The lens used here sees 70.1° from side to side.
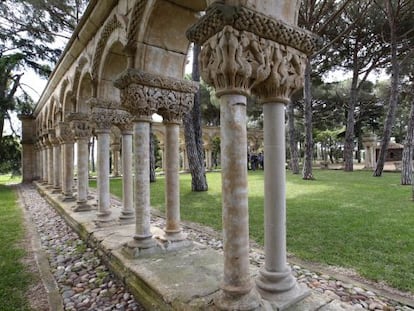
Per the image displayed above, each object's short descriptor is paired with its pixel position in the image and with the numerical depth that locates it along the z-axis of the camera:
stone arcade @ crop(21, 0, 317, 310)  2.11
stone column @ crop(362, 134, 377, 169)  21.81
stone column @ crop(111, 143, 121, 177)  20.31
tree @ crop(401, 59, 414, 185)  10.79
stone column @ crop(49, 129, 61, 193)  10.18
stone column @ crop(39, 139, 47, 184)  13.14
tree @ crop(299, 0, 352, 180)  12.20
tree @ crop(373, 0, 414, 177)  12.51
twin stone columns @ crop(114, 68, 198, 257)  3.45
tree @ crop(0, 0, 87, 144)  12.66
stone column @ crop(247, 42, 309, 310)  2.31
